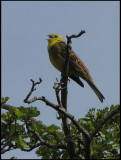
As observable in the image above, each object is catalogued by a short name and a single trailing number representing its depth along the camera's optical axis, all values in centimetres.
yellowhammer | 1220
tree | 695
